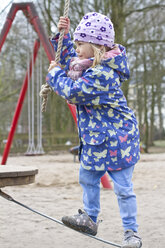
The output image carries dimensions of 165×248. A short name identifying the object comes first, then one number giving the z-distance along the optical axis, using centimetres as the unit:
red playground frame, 569
